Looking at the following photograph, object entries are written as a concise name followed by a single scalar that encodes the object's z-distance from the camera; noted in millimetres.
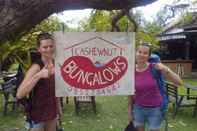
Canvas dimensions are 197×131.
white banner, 1888
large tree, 1688
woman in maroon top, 1707
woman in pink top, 1996
